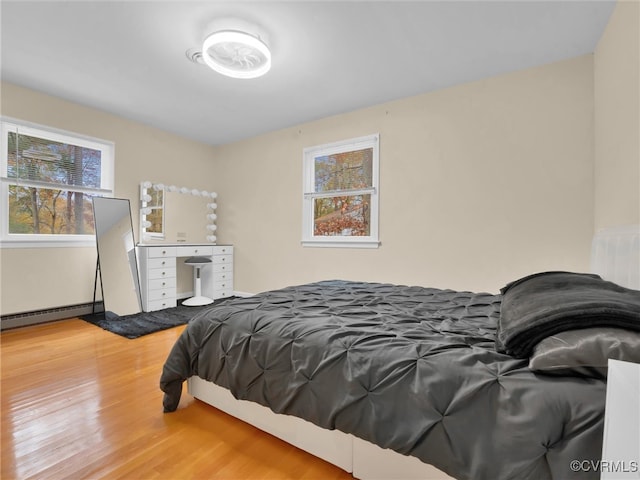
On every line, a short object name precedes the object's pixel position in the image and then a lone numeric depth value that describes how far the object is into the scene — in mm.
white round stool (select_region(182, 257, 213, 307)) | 4379
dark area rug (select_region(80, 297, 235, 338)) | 3236
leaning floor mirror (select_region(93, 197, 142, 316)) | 3734
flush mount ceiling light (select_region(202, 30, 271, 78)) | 2322
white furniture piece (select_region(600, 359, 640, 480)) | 556
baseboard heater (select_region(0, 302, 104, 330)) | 3264
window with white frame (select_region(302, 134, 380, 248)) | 3801
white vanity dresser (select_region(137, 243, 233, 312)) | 3975
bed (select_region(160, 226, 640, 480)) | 844
